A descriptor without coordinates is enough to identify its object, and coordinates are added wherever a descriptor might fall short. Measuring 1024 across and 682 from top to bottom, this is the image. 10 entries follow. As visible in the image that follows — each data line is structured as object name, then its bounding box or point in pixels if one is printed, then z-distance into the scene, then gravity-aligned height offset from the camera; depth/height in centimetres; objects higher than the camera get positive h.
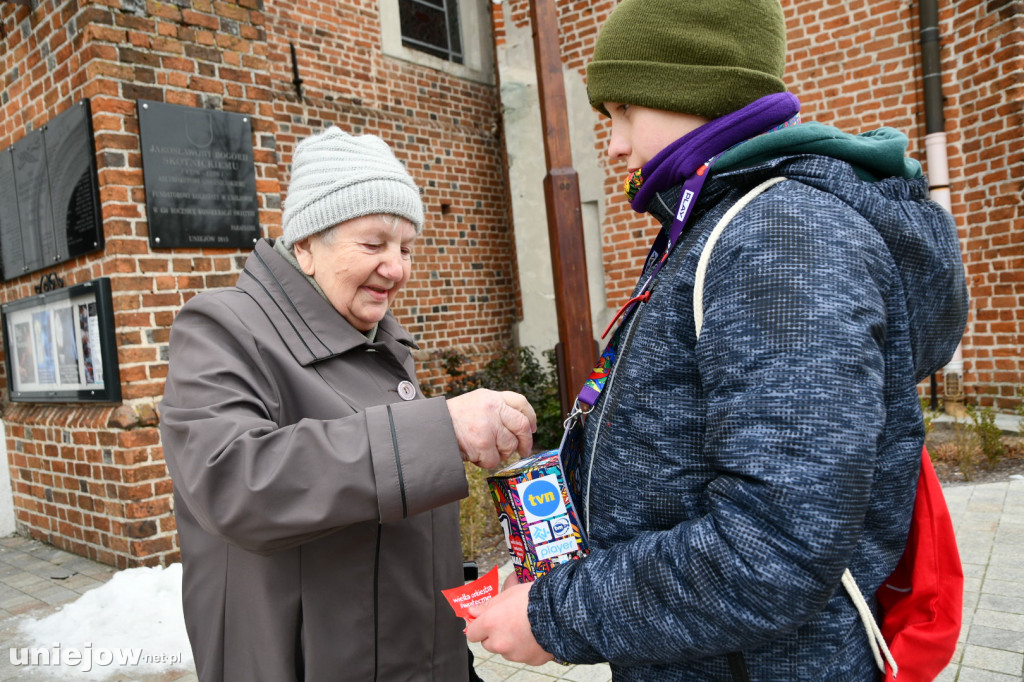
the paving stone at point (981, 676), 260 -147
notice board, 389 +18
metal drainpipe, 605 +159
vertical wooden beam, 385 +68
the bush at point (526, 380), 713 -54
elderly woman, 118 -18
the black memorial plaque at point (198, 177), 392 +108
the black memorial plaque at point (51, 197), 390 +111
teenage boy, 87 -10
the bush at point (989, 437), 528 -115
